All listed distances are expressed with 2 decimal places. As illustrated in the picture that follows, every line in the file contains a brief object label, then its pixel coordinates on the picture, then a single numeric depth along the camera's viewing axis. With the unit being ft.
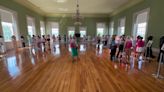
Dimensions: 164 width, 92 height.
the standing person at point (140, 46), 16.56
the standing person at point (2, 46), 20.86
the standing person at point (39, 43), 24.09
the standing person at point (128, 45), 16.37
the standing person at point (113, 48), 17.18
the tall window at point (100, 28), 49.26
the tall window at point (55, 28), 47.59
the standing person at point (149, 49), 16.65
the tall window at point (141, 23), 22.08
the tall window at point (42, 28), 44.57
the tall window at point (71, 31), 48.70
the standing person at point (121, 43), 17.29
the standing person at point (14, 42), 24.79
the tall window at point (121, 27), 33.78
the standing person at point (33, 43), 27.03
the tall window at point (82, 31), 49.06
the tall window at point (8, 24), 22.95
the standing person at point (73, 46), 16.24
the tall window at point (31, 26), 33.21
